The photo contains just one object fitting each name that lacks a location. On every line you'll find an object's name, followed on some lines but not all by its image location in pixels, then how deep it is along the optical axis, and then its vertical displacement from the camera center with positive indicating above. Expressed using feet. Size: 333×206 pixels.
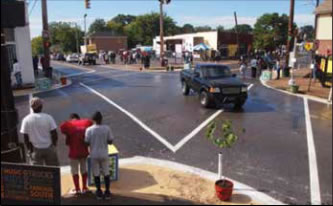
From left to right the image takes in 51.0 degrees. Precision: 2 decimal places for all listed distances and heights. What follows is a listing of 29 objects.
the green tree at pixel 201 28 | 481.22 +28.06
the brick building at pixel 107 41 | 299.17 +6.16
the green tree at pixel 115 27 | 367.52 +22.79
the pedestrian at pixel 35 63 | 97.24 -4.23
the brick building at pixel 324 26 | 104.75 +6.45
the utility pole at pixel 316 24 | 109.44 +7.43
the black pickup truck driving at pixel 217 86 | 46.57 -5.14
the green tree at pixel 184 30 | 366.92 +19.10
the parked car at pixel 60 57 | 214.48 -5.38
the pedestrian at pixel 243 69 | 83.17 -5.03
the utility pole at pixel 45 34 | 80.28 +3.28
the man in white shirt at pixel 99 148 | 19.71 -5.68
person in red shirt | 20.16 -5.58
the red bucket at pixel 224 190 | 20.44 -8.29
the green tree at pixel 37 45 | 372.46 +3.79
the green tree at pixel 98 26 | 404.43 +26.41
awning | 159.63 +0.20
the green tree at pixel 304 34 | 104.76 +6.42
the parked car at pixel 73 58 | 186.63 -5.25
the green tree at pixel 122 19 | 481.87 +39.92
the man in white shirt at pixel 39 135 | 19.06 -4.71
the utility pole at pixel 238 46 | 189.21 +0.73
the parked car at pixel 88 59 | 155.33 -4.75
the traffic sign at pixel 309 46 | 69.26 +0.34
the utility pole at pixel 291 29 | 87.35 +4.71
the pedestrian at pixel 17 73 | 69.56 -4.87
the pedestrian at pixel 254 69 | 88.38 -5.31
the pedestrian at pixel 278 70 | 82.40 -5.22
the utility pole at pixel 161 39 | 124.94 +3.17
